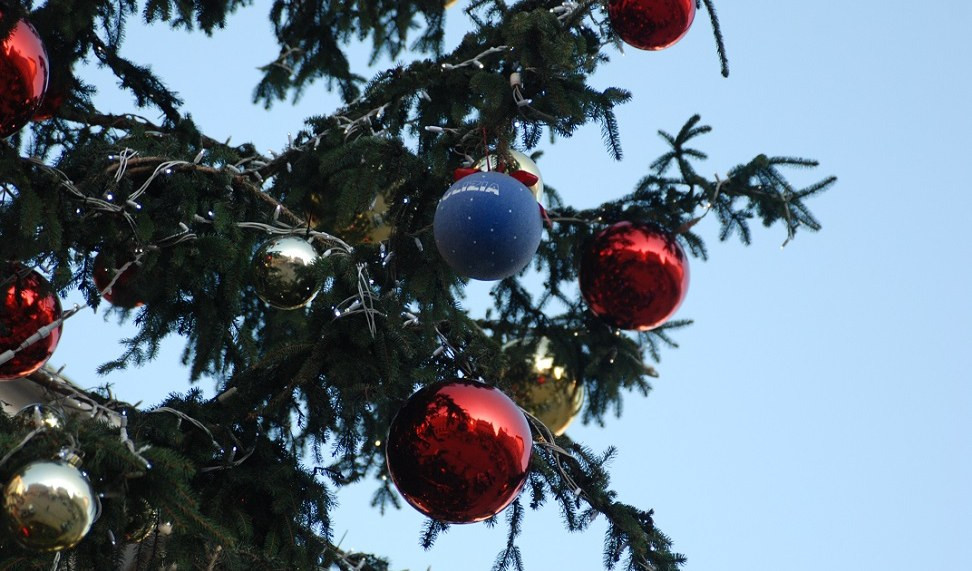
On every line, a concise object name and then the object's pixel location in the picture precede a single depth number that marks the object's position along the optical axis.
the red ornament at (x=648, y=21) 10.19
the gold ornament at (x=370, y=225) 12.59
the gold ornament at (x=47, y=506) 7.54
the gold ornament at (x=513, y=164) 8.87
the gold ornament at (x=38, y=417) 8.84
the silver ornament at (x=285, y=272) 10.16
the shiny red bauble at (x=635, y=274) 10.69
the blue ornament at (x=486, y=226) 7.95
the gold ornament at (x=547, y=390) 12.98
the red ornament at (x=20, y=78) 9.12
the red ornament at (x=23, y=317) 9.66
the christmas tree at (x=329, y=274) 8.56
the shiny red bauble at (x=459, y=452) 8.71
